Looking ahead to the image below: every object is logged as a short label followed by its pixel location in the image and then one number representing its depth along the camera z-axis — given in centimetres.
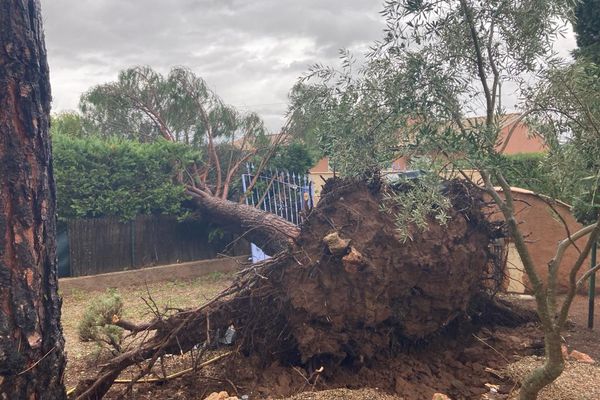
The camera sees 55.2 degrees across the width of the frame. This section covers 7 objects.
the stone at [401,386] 460
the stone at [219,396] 415
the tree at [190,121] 1337
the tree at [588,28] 733
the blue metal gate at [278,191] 1257
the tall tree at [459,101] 354
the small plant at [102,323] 539
